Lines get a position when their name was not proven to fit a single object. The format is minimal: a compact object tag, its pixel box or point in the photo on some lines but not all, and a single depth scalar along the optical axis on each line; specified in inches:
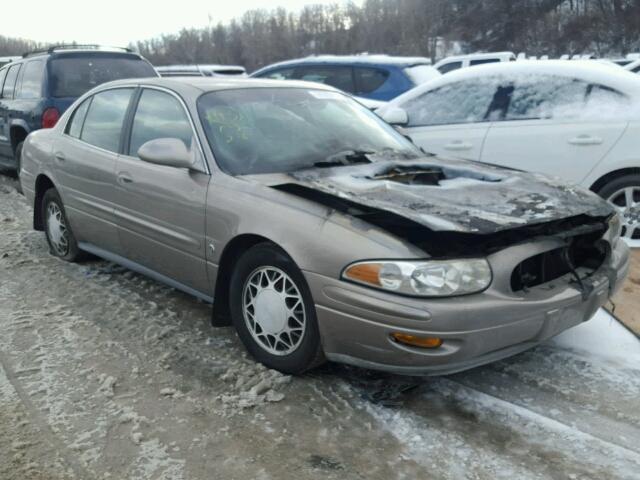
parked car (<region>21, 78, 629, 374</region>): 113.3
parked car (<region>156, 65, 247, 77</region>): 718.4
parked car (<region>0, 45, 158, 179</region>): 320.2
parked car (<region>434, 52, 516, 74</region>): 696.4
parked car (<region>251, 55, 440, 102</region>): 404.2
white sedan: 208.8
